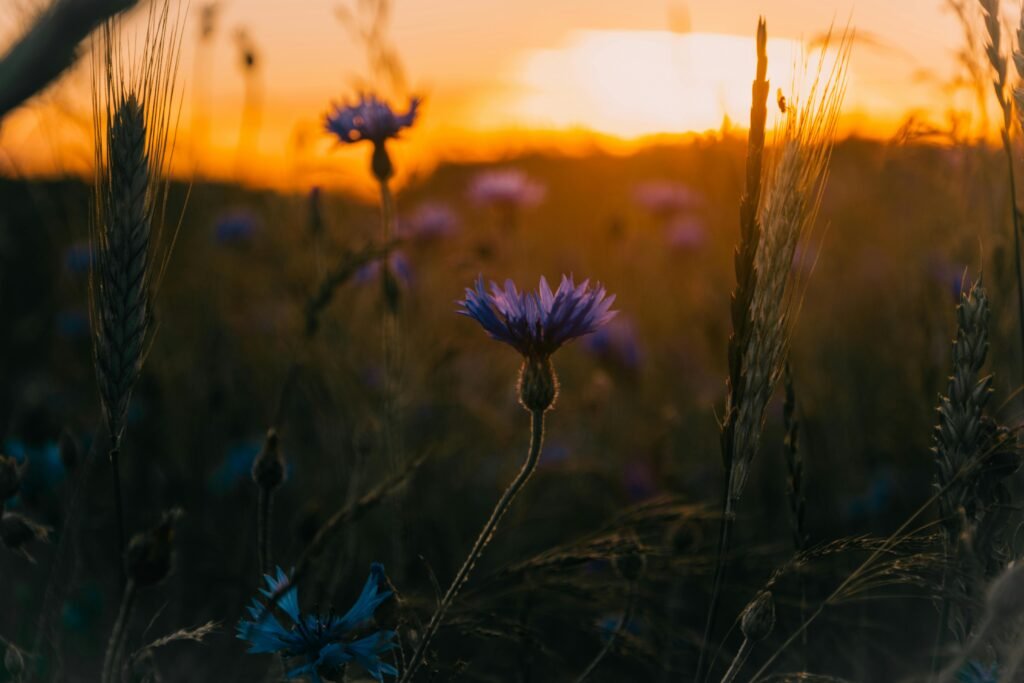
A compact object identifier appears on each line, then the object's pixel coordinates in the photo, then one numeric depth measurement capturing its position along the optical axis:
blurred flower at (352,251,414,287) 3.14
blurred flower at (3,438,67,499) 2.00
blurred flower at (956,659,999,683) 1.23
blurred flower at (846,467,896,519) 2.70
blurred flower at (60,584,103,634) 2.04
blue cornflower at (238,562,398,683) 1.19
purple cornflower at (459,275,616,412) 1.35
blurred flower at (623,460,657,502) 2.71
